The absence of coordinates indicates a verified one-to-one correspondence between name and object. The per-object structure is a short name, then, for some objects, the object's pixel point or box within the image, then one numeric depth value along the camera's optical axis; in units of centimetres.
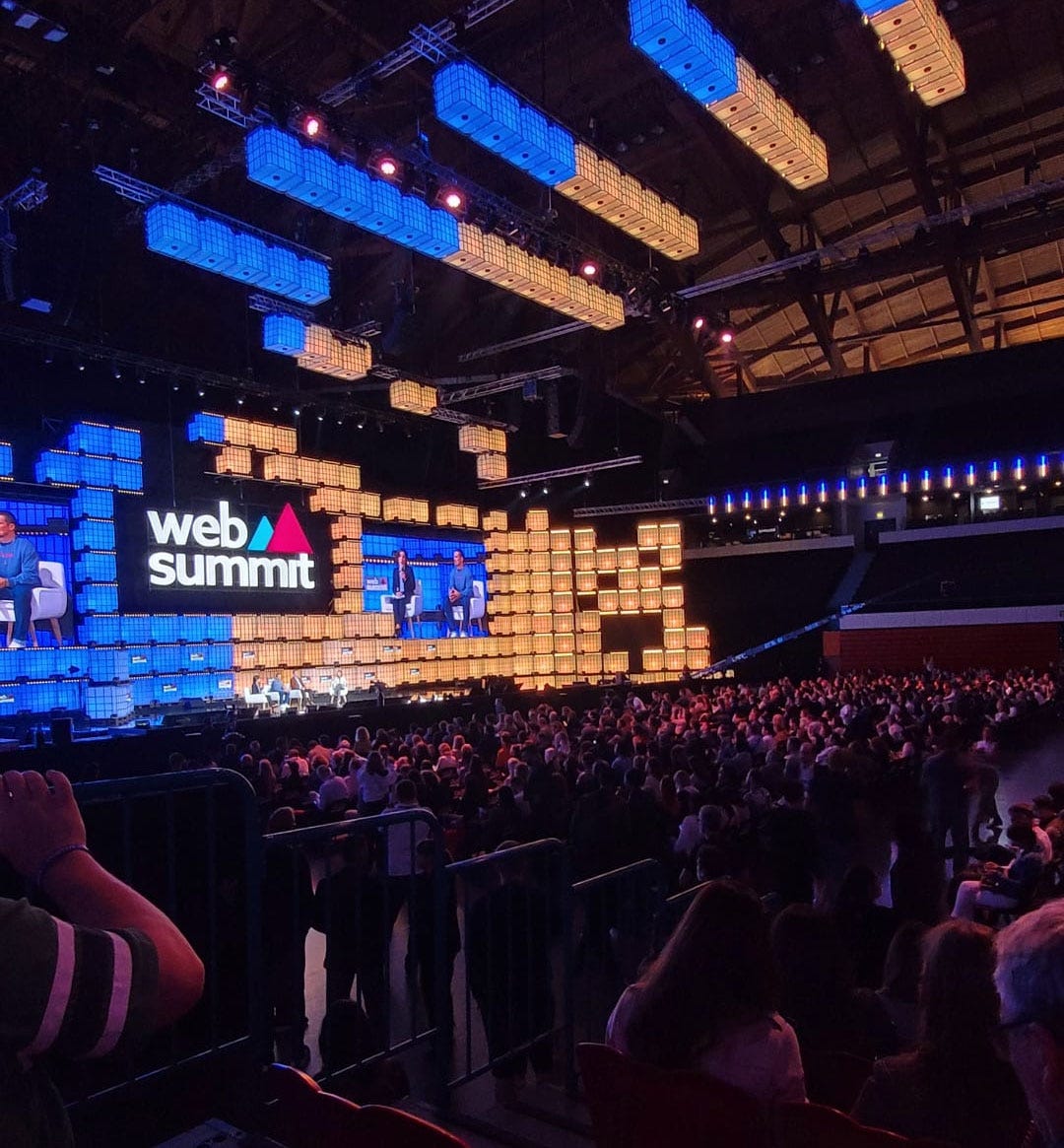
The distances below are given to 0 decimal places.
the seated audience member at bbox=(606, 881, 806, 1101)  224
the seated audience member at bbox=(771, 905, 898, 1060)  312
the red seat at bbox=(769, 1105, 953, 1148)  178
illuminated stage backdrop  1594
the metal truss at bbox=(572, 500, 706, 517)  2566
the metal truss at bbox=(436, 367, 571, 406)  1895
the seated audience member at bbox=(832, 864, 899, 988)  468
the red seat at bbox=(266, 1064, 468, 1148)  175
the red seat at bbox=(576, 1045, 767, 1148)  195
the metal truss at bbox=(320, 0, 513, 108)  809
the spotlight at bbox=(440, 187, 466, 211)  1102
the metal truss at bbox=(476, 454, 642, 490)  2297
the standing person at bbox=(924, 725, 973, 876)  843
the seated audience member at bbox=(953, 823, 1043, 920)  552
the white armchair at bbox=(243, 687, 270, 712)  1772
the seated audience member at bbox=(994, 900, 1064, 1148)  121
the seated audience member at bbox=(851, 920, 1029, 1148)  213
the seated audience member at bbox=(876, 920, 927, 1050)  387
